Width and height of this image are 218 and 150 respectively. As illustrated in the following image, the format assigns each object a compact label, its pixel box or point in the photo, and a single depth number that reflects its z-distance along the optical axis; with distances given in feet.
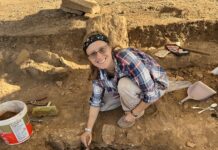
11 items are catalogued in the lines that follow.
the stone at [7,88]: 11.82
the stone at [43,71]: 12.05
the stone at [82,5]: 14.65
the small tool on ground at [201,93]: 10.55
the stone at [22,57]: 12.72
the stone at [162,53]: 12.42
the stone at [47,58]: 12.62
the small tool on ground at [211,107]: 10.13
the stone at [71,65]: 12.48
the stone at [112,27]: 12.39
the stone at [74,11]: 14.88
